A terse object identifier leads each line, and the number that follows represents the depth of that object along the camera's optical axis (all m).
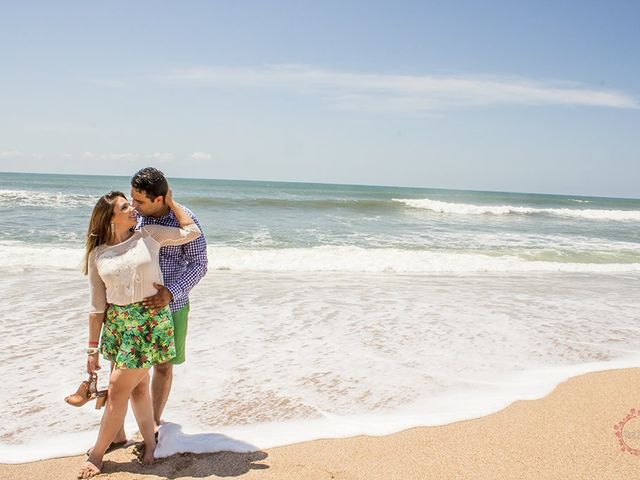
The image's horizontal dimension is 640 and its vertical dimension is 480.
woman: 2.85
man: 2.93
